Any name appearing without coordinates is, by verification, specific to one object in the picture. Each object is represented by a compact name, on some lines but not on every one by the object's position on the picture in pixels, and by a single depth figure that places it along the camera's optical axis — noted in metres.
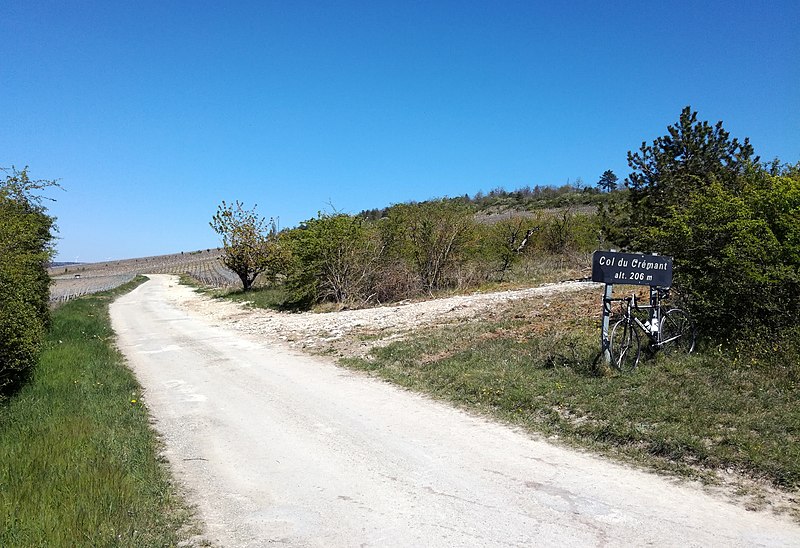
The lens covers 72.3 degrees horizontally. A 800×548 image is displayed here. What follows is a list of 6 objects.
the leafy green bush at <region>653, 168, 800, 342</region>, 8.17
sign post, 8.13
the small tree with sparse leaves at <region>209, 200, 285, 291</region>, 38.69
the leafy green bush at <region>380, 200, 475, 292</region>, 25.84
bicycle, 8.40
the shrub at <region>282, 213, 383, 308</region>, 24.66
